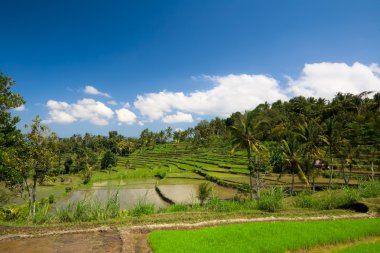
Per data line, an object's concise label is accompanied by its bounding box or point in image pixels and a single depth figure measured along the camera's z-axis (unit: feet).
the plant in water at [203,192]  76.13
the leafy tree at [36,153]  63.00
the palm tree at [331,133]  104.22
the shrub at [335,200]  53.42
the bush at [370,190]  58.40
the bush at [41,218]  43.93
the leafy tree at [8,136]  51.60
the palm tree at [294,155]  96.89
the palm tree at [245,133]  94.58
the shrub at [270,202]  50.55
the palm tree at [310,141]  106.93
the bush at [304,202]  55.20
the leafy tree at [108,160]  239.30
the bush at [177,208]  55.98
